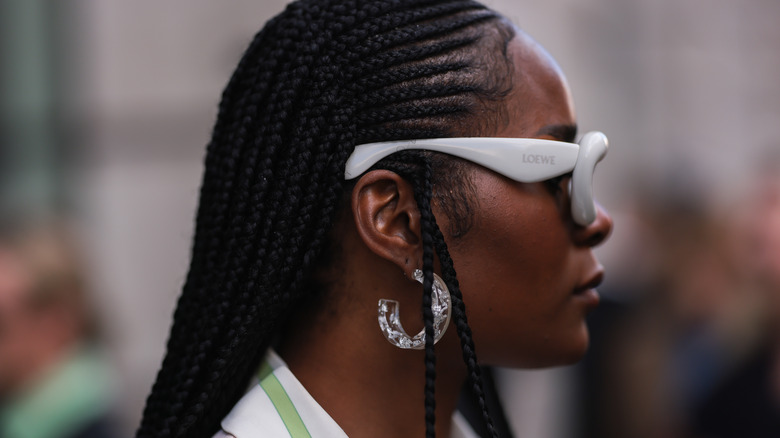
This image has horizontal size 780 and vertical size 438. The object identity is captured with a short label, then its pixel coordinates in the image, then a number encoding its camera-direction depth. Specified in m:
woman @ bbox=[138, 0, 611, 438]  1.75
